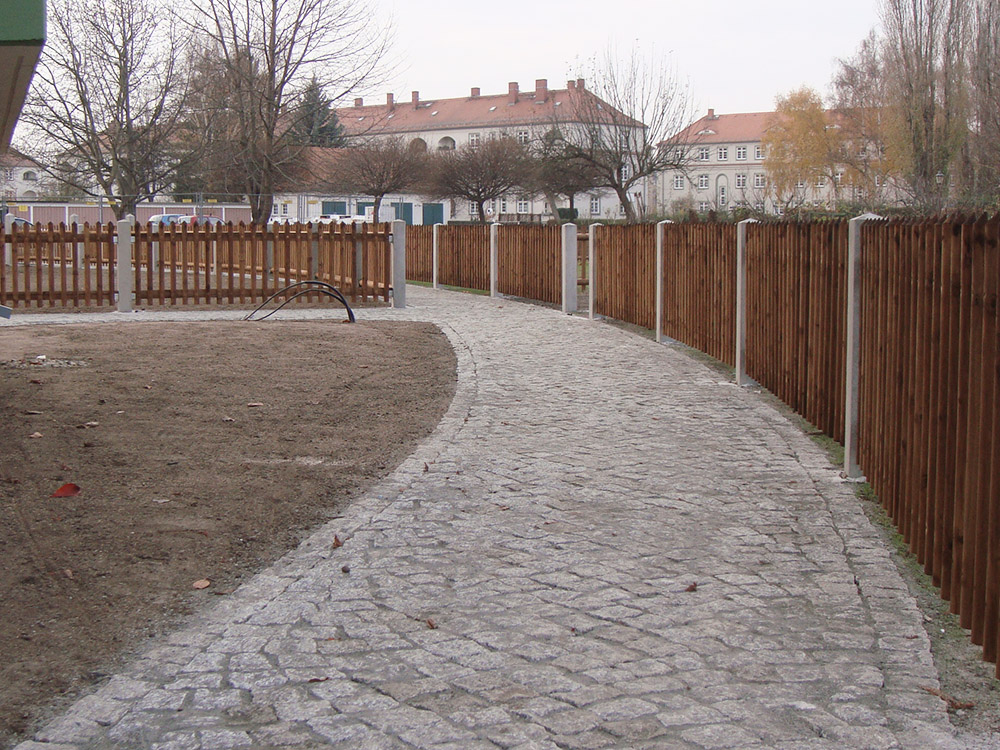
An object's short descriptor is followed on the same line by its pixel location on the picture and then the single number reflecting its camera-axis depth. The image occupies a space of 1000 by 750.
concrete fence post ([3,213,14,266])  32.28
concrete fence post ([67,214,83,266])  20.12
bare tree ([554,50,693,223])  49.94
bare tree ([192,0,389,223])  28.45
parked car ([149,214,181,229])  37.91
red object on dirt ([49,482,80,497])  6.45
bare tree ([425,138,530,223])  66.25
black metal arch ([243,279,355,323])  17.10
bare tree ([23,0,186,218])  29.11
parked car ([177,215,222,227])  33.68
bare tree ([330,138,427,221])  58.09
